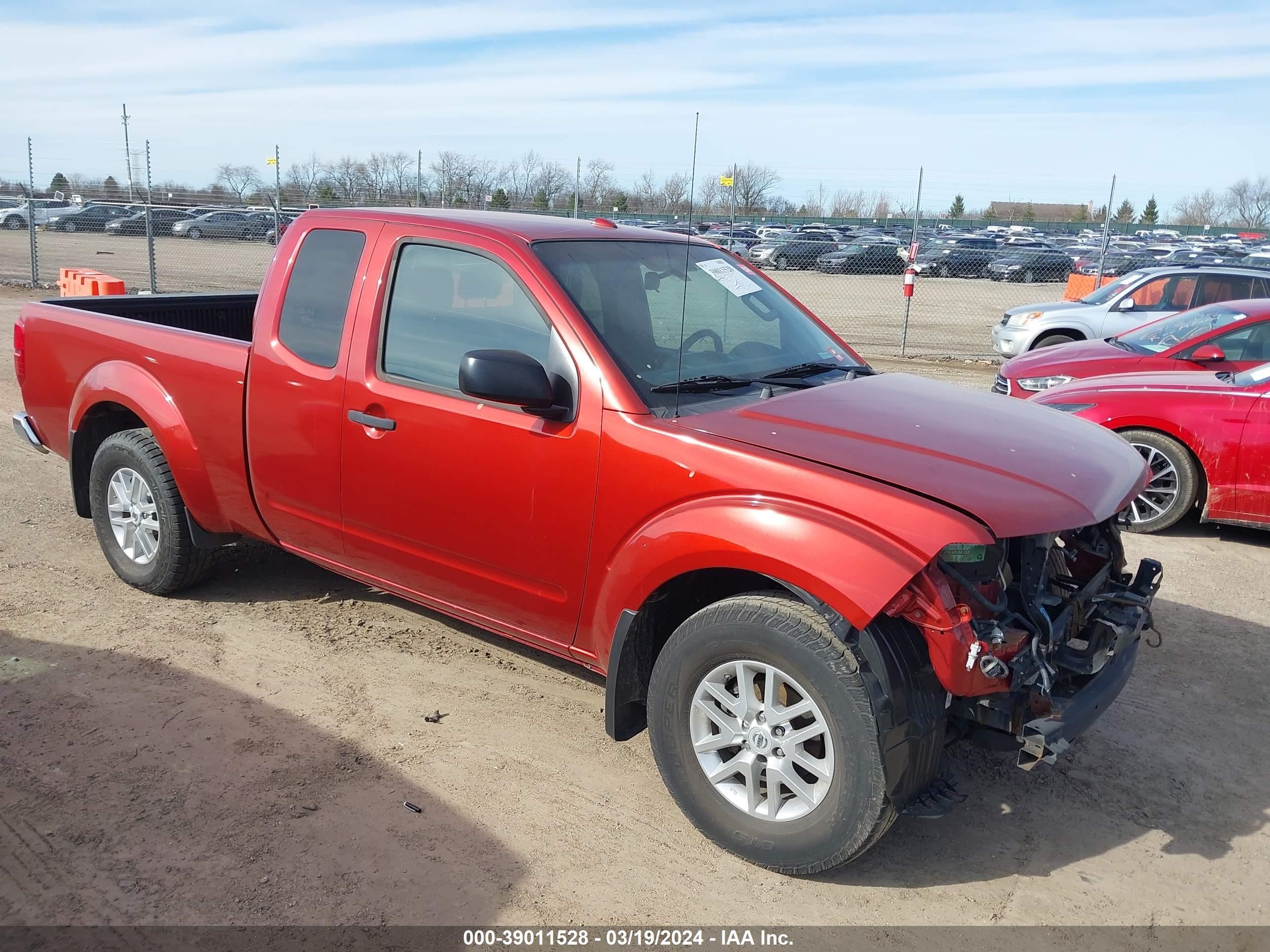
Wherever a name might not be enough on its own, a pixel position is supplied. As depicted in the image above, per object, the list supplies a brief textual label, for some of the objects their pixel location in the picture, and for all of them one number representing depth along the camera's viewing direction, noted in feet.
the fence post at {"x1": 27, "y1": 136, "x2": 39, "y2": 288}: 60.95
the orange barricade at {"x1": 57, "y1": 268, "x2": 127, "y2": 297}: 40.06
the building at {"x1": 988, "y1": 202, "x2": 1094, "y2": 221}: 290.81
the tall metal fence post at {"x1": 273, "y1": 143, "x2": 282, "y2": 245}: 42.73
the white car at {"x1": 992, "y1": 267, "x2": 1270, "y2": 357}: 40.32
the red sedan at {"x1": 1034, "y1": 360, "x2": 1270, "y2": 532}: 21.40
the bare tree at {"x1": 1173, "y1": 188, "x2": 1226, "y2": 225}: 254.68
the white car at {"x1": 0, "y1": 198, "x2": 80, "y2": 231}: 137.59
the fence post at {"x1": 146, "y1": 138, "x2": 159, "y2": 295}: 53.21
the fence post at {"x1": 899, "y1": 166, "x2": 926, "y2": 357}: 50.14
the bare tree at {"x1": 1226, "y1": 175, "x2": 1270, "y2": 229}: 227.61
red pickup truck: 9.78
